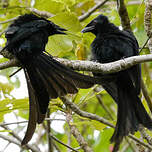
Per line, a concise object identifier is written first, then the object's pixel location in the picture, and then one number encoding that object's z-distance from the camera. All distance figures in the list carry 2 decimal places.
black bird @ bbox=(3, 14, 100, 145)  7.80
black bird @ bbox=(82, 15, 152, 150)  8.92
